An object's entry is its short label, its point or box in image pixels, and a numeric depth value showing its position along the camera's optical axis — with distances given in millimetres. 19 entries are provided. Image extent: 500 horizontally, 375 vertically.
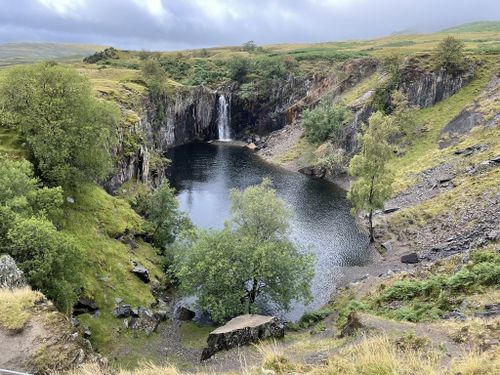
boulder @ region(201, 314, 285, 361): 30719
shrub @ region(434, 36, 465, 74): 96562
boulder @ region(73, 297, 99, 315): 36250
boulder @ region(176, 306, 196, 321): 41041
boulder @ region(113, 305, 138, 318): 37844
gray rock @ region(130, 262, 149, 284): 43625
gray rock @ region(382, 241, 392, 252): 54631
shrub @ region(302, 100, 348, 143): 101312
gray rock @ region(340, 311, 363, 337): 23266
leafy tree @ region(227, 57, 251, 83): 140375
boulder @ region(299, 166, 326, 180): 93375
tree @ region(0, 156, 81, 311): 29281
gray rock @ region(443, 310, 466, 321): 23231
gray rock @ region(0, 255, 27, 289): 25172
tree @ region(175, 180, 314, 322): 37500
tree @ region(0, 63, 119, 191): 43312
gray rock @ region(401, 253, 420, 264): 48050
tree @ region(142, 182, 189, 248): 52344
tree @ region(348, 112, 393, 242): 55031
